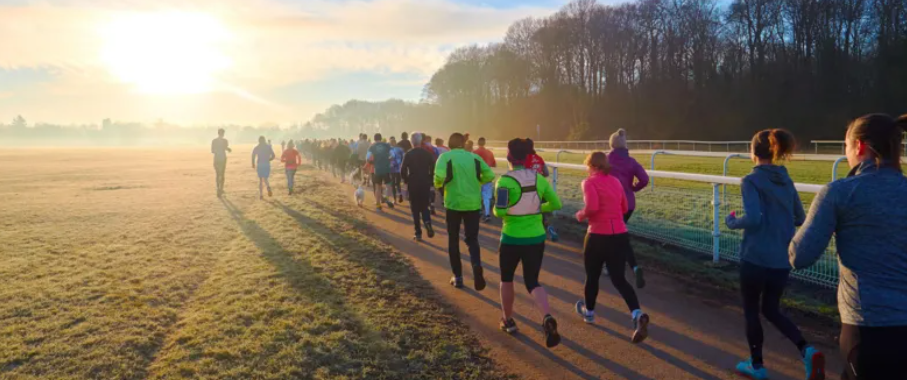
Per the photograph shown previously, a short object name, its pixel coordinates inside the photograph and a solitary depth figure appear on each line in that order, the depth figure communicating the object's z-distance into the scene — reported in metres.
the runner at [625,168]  5.68
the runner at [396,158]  12.01
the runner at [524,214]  4.05
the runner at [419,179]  8.02
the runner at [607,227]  4.16
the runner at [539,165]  7.03
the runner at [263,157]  14.45
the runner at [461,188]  5.72
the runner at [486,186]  10.08
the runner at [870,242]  1.98
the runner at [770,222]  3.25
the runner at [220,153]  14.60
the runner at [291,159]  15.41
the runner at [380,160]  11.71
